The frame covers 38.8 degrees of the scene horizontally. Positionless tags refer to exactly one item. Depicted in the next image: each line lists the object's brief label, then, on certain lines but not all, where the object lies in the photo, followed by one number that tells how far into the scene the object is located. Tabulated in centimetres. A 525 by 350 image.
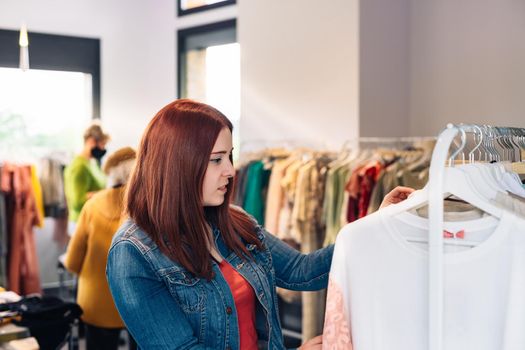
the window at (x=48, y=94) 632
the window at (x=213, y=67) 609
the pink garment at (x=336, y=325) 155
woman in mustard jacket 380
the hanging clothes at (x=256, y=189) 439
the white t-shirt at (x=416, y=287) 141
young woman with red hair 187
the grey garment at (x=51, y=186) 592
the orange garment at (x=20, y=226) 556
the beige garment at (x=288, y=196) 421
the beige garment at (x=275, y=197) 427
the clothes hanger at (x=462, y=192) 145
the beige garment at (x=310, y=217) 413
